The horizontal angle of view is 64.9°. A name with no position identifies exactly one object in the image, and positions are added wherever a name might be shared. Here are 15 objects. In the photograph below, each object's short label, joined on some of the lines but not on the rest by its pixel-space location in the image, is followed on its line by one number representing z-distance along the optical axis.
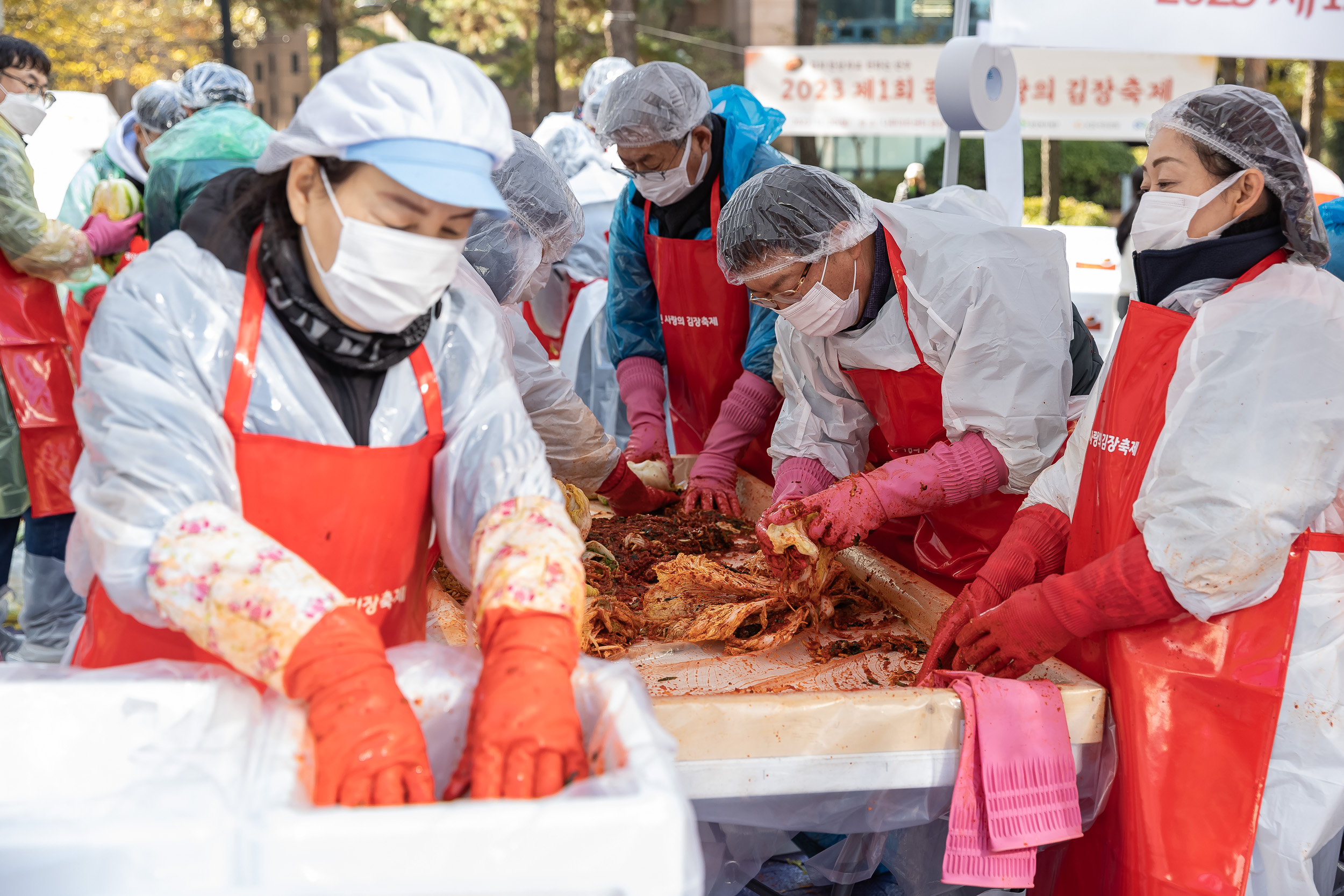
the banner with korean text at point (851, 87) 11.44
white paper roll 3.83
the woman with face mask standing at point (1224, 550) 1.77
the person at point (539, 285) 2.80
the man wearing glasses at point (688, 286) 3.50
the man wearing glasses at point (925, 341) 2.49
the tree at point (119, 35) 14.05
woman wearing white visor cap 1.22
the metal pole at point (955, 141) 4.02
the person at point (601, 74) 6.90
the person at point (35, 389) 3.50
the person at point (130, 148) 4.98
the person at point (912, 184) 6.72
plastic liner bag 1.05
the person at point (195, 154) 3.10
